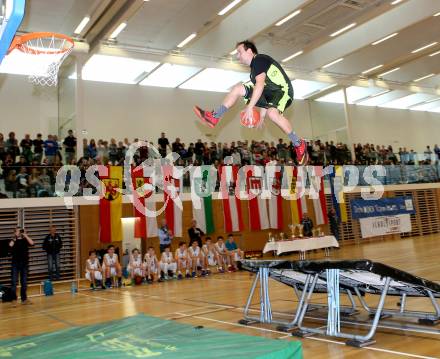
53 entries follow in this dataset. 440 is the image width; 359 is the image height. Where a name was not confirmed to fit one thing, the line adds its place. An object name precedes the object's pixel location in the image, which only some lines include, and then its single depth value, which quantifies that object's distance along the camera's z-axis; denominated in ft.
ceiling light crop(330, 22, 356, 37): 51.26
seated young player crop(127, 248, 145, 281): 38.63
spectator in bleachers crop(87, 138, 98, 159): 45.03
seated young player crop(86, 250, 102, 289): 37.42
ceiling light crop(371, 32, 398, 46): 54.00
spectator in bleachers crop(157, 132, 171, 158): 50.52
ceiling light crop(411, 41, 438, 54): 58.49
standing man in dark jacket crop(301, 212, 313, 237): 49.78
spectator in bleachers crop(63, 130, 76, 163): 42.86
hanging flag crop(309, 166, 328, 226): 57.31
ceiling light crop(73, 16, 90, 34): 43.96
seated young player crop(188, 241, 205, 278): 42.14
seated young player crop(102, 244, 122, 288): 37.83
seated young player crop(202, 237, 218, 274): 43.14
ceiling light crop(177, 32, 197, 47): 50.47
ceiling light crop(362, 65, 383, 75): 65.40
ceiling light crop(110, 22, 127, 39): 45.87
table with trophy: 39.32
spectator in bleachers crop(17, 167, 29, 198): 39.11
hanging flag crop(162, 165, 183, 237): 45.93
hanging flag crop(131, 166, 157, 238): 44.04
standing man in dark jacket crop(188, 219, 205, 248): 44.45
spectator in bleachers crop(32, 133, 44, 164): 41.88
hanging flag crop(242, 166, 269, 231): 50.86
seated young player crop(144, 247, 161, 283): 39.55
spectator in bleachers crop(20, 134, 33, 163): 41.57
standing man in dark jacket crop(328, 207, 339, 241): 58.08
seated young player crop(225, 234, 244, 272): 44.65
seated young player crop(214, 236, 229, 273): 43.96
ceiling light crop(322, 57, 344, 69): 60.31
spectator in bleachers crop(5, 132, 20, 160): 41.36
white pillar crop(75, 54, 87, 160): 47.77
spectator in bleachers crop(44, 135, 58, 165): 41.81
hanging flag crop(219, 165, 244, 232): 49.52
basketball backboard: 9.60
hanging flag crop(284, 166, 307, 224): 54.24
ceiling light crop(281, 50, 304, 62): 57.41
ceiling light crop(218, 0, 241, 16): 44.14
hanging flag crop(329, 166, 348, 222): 59.82
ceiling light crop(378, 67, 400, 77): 68.55
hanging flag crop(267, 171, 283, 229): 53.06
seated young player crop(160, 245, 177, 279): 40.52
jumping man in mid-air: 12.75
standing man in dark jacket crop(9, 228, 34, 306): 31.86
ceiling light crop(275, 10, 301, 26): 46.64
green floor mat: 12.61
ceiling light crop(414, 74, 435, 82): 73.35
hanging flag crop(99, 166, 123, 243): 42.06
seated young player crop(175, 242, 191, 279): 41.42
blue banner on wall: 57.82
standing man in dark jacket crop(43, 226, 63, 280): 39.06
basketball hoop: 16.83
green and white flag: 48.16
